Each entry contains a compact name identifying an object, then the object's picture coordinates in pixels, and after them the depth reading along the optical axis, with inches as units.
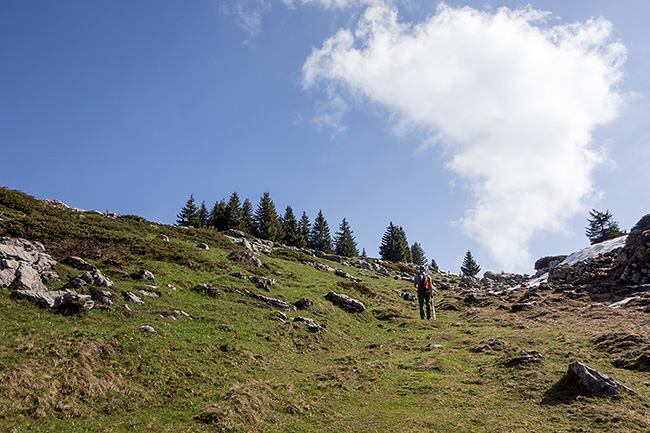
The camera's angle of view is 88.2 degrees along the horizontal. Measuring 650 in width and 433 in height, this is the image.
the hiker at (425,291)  1152.8
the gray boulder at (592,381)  412.9
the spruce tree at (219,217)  3284.9
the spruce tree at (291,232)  3449.8
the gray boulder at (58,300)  592.7
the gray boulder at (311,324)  856.0
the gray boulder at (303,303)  1015.6
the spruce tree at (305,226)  3906.0
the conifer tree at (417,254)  4874.5
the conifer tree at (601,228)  3296.8
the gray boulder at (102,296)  659.4
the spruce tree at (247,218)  3329.7
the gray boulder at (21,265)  619.8
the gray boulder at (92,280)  686.3
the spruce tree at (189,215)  3425.2
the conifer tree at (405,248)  4188.5
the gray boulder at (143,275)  876.6
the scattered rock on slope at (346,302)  1147.9
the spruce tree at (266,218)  3277.6
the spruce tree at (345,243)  4146.4
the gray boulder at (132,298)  714.2
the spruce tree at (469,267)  4328.2
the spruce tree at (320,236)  3934.5
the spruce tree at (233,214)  3233.3
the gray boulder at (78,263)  802.2
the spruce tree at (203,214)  3862.5
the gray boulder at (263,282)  1117.7
